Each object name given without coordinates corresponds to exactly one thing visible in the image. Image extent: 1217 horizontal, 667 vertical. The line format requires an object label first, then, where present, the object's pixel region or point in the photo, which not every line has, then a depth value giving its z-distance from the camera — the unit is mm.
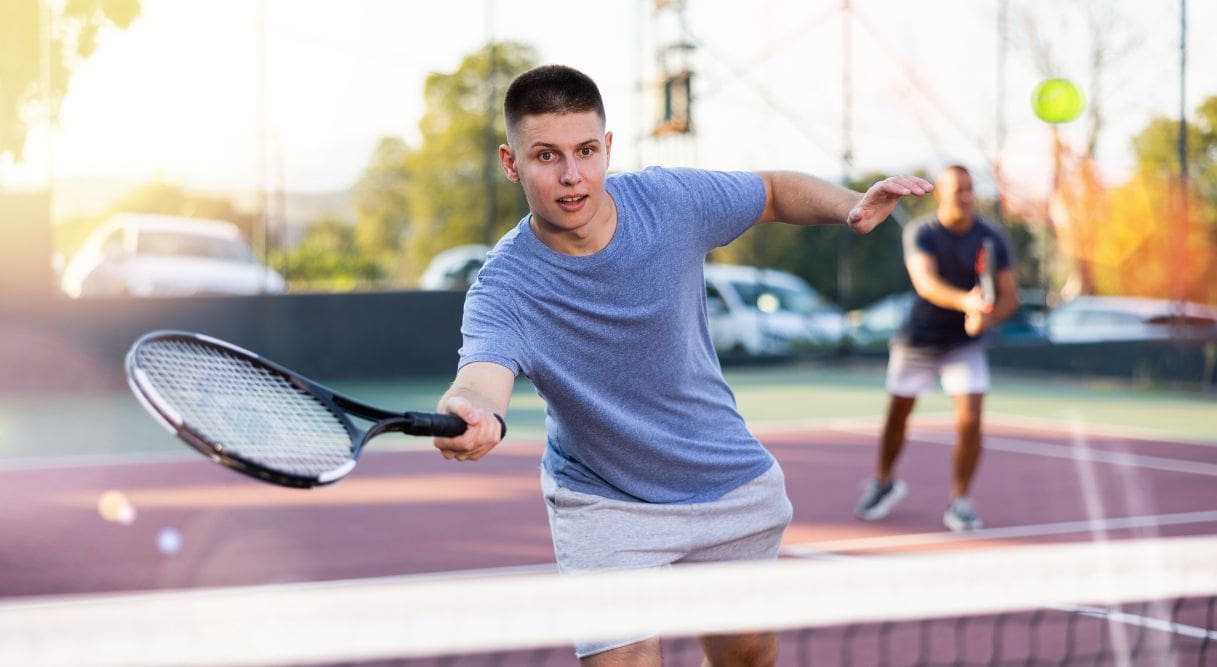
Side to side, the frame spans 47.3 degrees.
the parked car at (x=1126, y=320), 14492
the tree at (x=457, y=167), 16094
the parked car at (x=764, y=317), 16766
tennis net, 2463
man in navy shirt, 5918
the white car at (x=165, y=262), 13703
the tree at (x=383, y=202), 15500
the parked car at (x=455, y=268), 15633
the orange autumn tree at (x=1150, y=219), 15859
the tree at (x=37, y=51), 11641
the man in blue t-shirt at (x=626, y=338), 2516
